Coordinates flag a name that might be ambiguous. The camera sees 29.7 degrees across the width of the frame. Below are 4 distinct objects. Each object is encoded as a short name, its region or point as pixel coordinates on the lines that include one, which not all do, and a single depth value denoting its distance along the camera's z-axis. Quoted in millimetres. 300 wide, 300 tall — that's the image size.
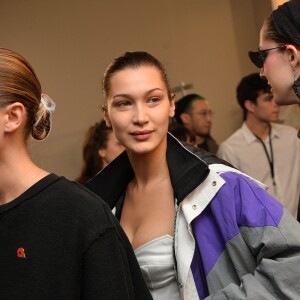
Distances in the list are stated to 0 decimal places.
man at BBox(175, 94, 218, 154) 4266
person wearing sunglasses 1525
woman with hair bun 1239
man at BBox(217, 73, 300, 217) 3824
